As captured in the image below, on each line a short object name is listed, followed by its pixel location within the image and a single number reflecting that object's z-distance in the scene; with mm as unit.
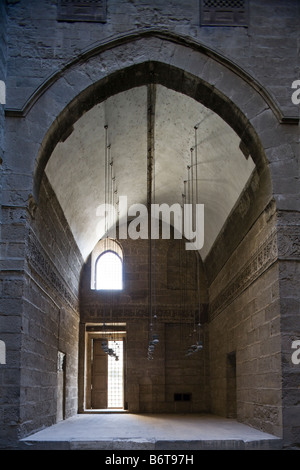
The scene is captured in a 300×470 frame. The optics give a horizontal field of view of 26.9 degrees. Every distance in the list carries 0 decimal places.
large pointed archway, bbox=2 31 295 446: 8453
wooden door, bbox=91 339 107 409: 17203
